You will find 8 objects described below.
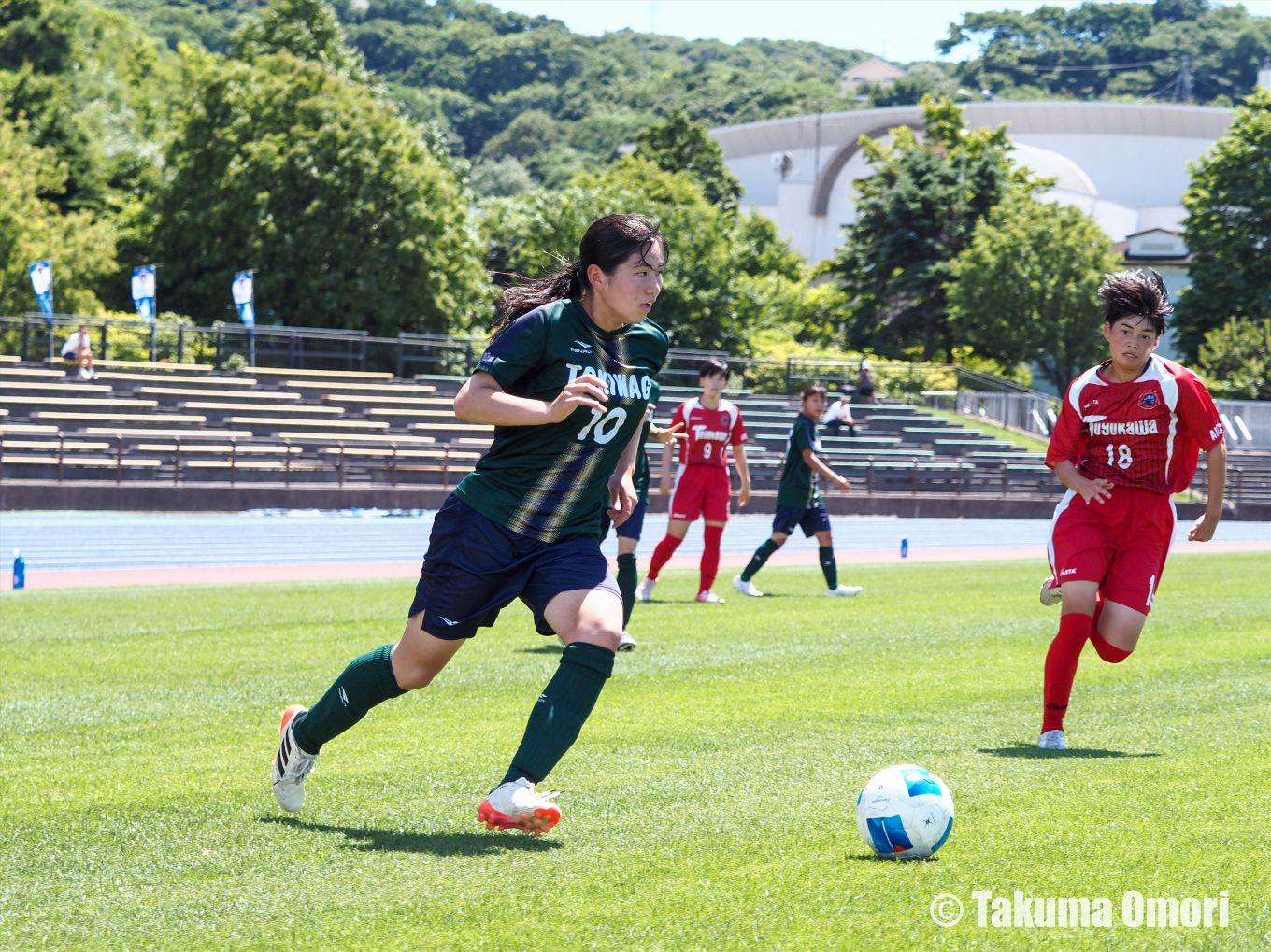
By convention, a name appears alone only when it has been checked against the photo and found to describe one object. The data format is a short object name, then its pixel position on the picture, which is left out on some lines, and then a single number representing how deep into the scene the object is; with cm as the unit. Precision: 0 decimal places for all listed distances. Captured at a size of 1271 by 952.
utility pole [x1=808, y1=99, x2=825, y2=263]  10826
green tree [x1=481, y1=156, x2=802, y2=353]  5444
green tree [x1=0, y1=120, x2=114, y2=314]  4194
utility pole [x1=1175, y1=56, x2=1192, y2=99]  17099
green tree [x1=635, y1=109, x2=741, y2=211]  9225
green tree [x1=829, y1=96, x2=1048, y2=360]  5781
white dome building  8700
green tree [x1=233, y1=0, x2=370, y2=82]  5569
